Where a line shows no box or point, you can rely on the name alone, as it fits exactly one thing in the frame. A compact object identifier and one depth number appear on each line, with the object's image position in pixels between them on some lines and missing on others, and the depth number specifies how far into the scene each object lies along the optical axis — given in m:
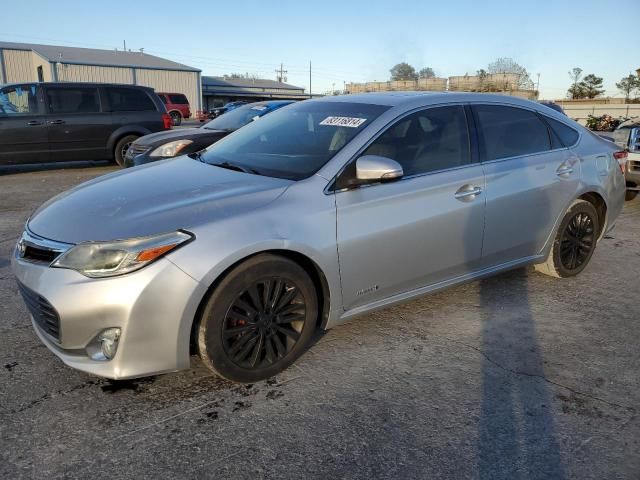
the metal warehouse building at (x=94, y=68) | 38.03
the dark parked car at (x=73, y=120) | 9.65
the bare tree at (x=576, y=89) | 66.75
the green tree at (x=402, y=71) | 87.64
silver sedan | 2.47
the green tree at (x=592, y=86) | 65.75
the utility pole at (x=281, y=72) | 87.83
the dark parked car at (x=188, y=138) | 7.34
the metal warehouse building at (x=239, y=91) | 56.22
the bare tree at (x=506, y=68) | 75.10
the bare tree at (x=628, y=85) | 60.00
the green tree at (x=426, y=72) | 77.00
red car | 30.25
